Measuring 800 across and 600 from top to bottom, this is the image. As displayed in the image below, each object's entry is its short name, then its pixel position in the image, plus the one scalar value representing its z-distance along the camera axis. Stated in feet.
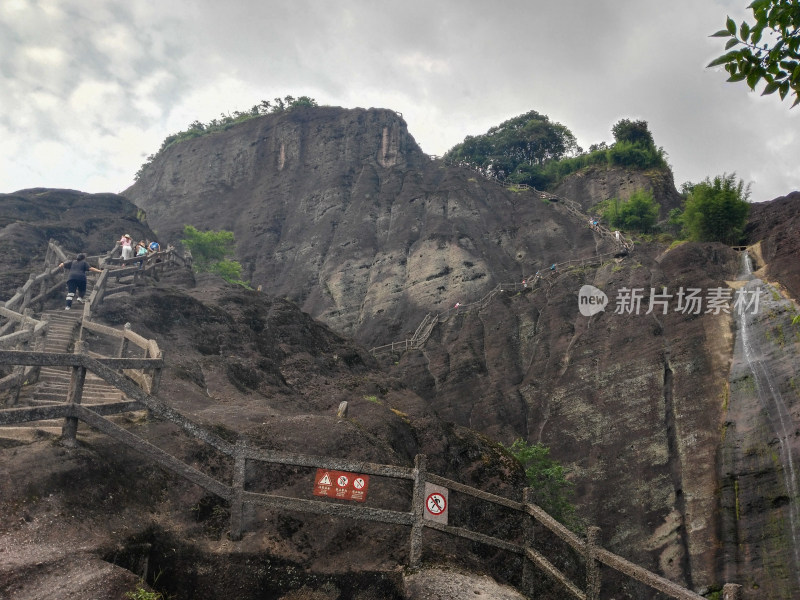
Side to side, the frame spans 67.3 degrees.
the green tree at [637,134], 166.81
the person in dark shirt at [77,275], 60.59
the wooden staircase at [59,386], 40.50
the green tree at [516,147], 202.08
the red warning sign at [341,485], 30.76
